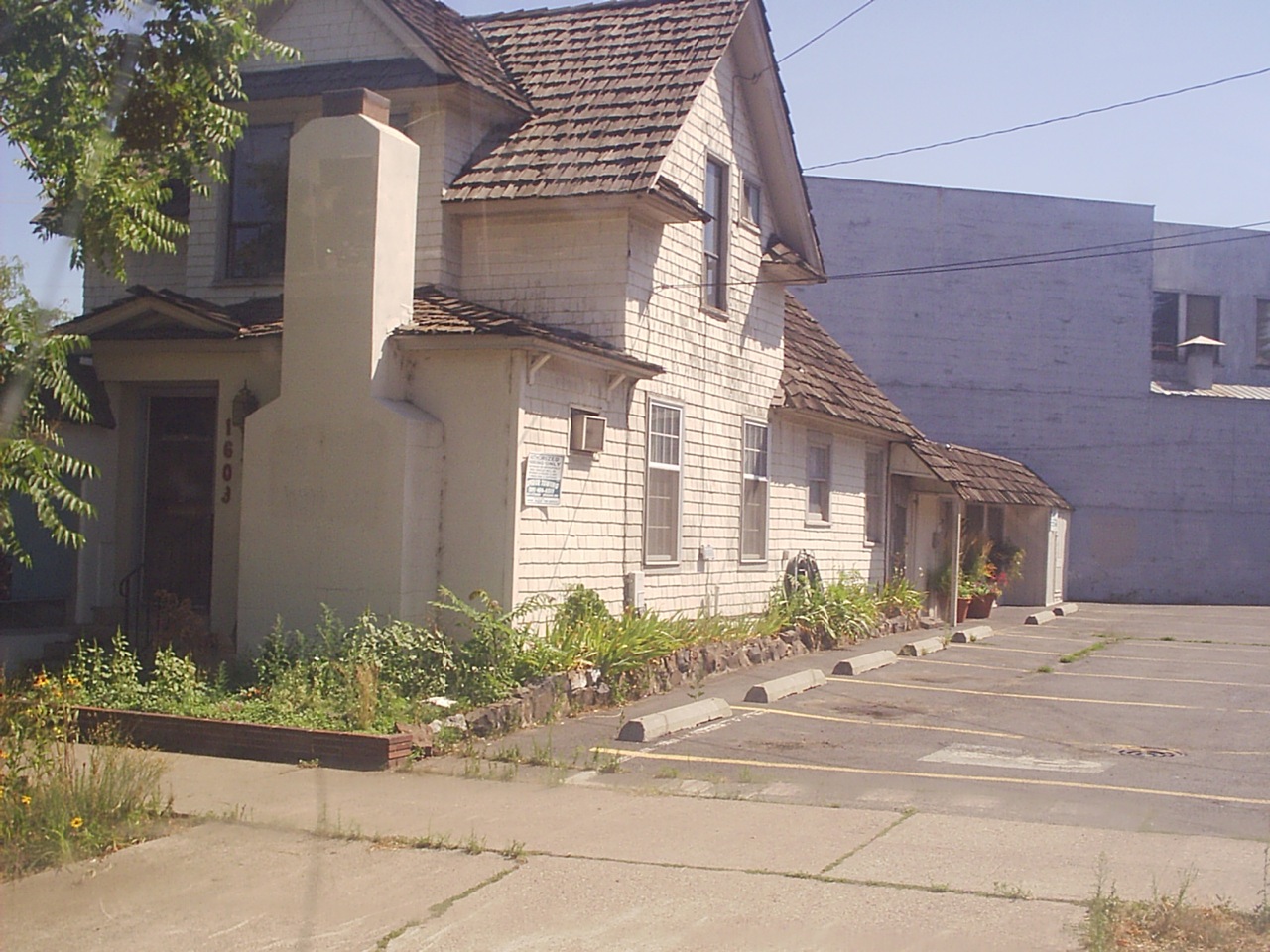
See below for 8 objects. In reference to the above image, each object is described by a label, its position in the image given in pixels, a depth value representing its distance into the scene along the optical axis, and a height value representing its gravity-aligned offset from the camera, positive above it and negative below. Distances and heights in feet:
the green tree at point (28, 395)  26.63 +2.38
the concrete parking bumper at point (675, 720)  37.96 -5.54
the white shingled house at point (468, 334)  42.63 +6.39
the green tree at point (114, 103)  30.60 +9.46
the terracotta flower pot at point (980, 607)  90.94 -4.70
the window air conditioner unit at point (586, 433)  45.62 +3.00
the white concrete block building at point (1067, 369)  123.24 +14.99
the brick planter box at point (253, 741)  33.60 -5.66
